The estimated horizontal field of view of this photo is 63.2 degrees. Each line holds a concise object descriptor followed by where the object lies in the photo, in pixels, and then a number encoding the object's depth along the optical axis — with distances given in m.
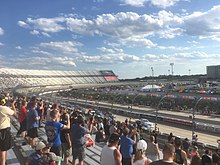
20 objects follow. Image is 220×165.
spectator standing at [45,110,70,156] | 3.46
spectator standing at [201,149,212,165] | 4.01
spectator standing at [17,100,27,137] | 5.36
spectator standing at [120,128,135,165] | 3.67
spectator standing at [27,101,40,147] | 4.66
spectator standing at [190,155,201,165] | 3.75
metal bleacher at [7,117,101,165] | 4.13
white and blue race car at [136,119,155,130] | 17.64
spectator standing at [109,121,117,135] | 6.43
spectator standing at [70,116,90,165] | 3.80
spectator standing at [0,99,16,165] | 3.53
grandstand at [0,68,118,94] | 77.11
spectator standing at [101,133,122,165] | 2.83
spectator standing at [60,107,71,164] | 4.02
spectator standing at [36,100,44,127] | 6.68
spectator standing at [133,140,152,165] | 2.95
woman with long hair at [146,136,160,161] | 3.95
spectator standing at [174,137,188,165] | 3.75
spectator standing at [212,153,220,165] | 3.81
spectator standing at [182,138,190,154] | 7.02
